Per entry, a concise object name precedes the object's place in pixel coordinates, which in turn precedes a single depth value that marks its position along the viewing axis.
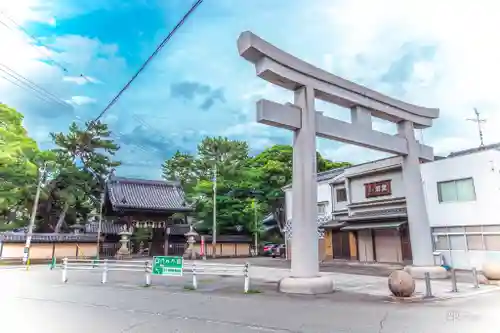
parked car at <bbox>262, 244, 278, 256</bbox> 36.43
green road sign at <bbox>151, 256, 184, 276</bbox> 11.64
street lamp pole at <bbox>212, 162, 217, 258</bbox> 32.69
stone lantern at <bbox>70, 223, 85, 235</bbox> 31.30
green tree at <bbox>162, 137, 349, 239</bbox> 36.84
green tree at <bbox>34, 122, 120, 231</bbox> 33.72
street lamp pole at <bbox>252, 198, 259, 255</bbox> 36.25
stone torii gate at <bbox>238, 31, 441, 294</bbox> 10.72
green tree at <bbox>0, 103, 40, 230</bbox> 23.14
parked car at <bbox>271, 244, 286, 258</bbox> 34.81
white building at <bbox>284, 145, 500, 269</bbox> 17.39
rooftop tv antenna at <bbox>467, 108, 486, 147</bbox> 26.29
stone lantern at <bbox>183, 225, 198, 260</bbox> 32.31
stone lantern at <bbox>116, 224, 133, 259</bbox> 30.01
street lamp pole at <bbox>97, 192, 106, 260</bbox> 28.31
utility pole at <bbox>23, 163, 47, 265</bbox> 24.41
